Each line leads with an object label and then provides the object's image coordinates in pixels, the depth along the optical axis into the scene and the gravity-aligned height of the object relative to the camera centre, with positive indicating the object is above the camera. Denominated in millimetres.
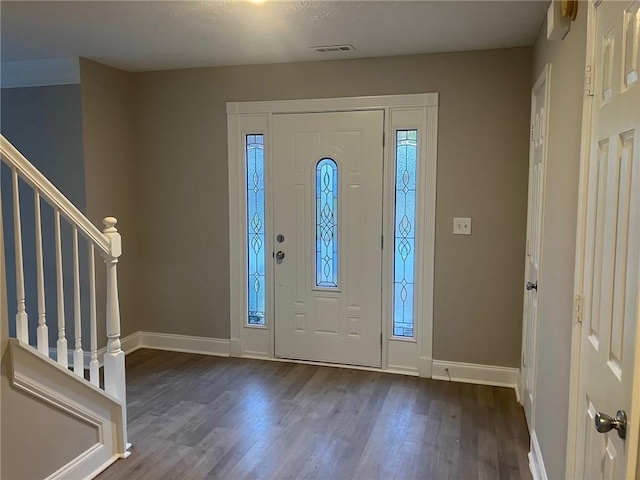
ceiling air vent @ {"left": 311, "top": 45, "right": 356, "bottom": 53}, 3396 +1092
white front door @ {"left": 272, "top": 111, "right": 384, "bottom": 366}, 3814 -201
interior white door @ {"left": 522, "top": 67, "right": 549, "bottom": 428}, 2768 -153
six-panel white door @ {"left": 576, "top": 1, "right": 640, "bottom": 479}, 1160 -103
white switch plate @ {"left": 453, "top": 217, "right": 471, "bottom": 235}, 3628 -120
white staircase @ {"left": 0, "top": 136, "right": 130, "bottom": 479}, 2152 -701
